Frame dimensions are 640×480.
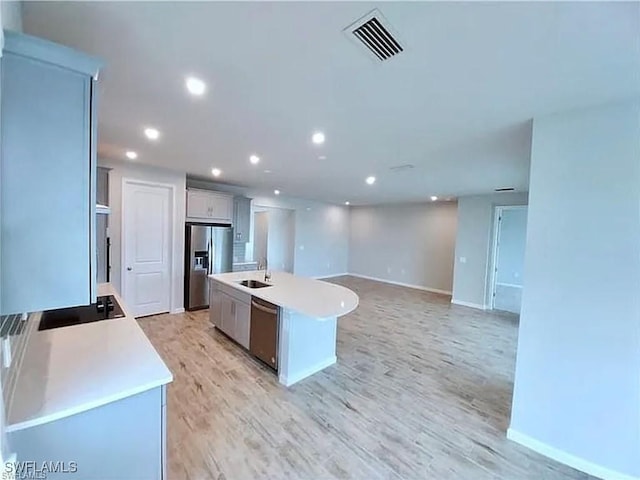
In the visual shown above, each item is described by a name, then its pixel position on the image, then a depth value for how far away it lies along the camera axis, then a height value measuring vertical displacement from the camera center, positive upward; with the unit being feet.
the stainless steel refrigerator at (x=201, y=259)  17.22 -2.05
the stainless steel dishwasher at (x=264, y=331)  10.25 -3.78
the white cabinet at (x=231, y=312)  11.78 -3.74
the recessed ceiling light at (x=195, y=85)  6.18 +3.03
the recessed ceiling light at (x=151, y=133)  9.55 +3.04
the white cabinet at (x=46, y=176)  3.28 +0.51
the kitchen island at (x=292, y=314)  9.63 -3.29
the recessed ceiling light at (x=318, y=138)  9.40 +3.04
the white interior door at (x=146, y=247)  15.21 -1.31
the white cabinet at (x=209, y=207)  17.66 +1.18
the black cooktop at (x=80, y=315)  7.18 -2.50
